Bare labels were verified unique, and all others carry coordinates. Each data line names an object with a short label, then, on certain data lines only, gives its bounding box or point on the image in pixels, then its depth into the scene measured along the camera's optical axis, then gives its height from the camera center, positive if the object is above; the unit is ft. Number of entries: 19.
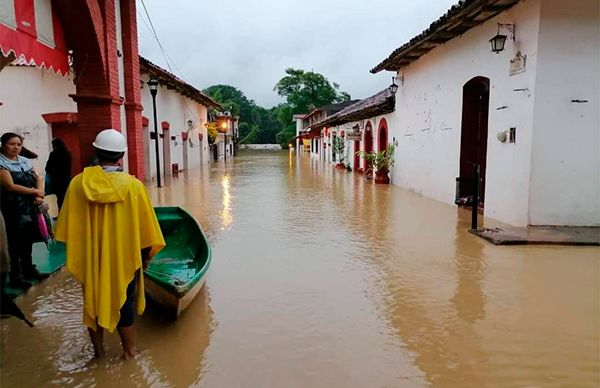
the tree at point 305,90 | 211.41 +27.21
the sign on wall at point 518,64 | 25.64 +4.88
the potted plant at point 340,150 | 84.24 -0.65
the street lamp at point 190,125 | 78.46 +3.94
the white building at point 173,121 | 52.29 +4.06
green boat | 12.30 -4.01
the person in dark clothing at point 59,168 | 22.13 -1.04
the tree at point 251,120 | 260.21 +17.53
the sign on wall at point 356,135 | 70.18 +1.86
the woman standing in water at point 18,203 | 14.25 -1.84
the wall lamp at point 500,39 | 26.58 +6.47
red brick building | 15.46 +4.44
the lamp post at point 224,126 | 128.33 +6.11
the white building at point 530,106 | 24.32 +2.49
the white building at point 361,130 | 56.53 +2.82
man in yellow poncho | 9.94 -1.90
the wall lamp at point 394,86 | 50.62 +6.89
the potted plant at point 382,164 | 53.42 -2.08
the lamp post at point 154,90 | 46.11 +6.06
